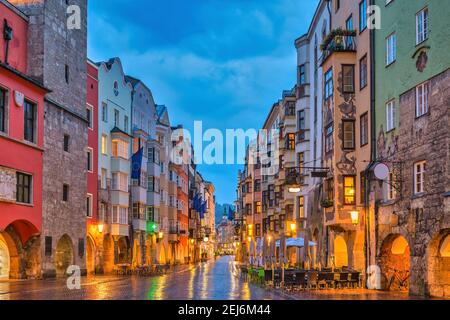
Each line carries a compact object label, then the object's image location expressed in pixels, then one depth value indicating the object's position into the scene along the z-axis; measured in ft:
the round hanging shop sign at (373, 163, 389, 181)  100.01
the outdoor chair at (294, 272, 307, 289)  111.96
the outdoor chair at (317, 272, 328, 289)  110.73
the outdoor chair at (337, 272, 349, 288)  111.65
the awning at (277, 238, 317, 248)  146.49
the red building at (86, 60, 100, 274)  178.91
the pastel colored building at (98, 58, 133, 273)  190.29
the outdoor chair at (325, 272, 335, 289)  110.83
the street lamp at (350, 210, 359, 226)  113.09
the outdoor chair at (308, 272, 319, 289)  110.01
